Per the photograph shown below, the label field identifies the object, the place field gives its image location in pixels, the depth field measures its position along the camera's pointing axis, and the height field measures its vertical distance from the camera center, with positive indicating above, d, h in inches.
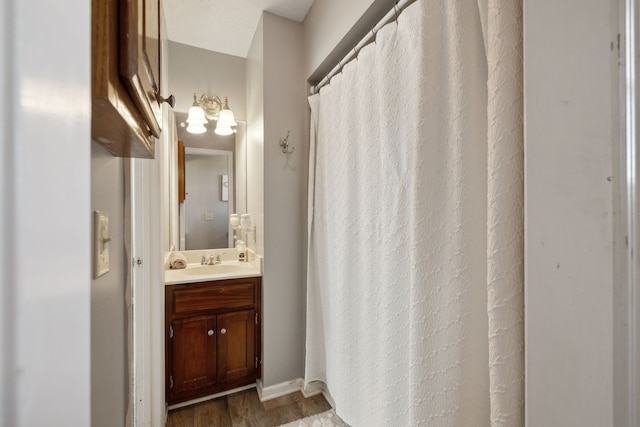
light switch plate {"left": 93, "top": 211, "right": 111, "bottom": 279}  20.6 -2.5
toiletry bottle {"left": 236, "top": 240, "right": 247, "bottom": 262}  90.4 -12.8
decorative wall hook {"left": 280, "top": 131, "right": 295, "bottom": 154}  74.8 +18.9
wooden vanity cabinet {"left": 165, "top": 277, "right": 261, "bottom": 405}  68.1 -32.9
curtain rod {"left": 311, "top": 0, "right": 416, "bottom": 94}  42.6 +33.0
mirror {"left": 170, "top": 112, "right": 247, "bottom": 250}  91.5 +9.3
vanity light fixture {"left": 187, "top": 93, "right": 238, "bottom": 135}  84.3 +32.1
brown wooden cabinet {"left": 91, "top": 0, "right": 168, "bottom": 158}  13.2 +8.0
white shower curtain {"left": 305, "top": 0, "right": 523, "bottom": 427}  26.4 -1.1
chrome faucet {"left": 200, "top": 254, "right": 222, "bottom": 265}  90.9 -16.1
